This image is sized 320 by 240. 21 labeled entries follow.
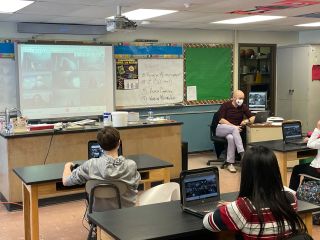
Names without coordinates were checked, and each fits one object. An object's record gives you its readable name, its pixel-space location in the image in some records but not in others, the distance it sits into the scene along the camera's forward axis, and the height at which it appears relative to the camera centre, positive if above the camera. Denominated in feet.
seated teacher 22.66 -1.78
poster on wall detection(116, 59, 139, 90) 24.30 +0.81
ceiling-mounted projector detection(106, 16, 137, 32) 16.22 +2.38
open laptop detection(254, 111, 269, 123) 23.15 -1.55
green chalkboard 26.58 +1.01
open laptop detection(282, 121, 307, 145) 16.65 -1.70
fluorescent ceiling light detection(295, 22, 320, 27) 25.53 +3.62
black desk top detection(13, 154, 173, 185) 11.32 -2.20
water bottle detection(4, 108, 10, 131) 17.15 -1.15
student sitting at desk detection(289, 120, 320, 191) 14.30 -2.74
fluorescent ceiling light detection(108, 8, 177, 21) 19.02 +3.32
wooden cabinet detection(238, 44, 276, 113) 30.27 +1.20
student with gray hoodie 10.28 -1.81
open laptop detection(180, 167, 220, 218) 8.09 -1.92
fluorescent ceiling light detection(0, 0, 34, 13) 16.30 +3.24
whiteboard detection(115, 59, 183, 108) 24.84 +0.14
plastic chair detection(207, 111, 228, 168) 23.37 -2.75
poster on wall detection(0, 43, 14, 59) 21.44 +1.94
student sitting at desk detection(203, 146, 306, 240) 6.62 -1.78
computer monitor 26.86 -0.84
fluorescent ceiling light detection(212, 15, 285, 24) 22.04 +3.47
